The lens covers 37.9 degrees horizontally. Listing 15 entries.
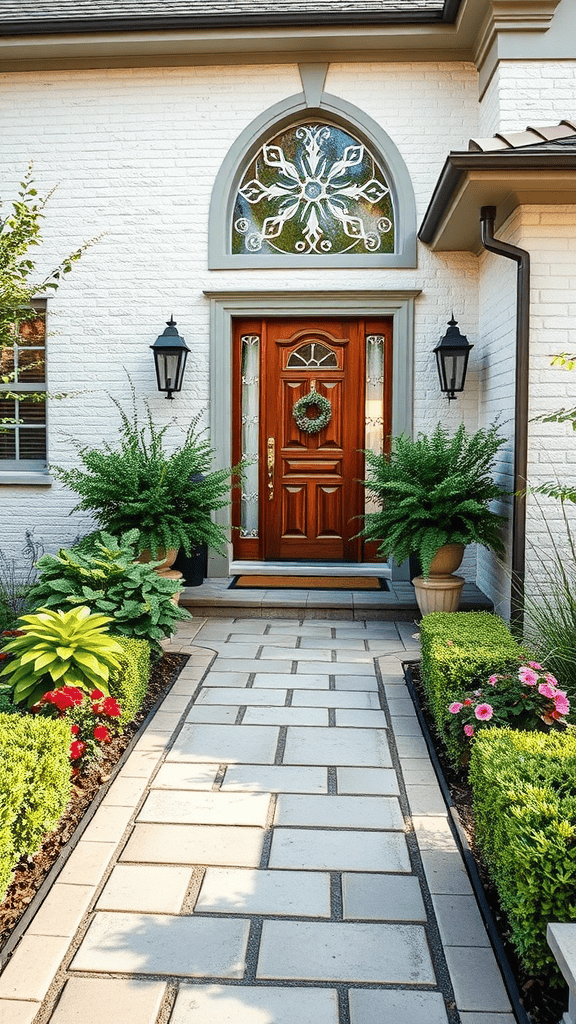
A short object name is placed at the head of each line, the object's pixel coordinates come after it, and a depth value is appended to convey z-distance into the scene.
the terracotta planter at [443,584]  5.50
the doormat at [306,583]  6.57
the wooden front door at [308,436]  7.02
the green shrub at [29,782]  2.32
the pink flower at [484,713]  3.06
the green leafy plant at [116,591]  4.29
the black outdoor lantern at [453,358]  6.24
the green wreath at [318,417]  7.02
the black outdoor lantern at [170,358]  6.52
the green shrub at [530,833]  1.96
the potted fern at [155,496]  5.30
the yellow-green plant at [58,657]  3.37
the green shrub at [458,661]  3.43
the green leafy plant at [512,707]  3.08
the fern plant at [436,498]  5.27
